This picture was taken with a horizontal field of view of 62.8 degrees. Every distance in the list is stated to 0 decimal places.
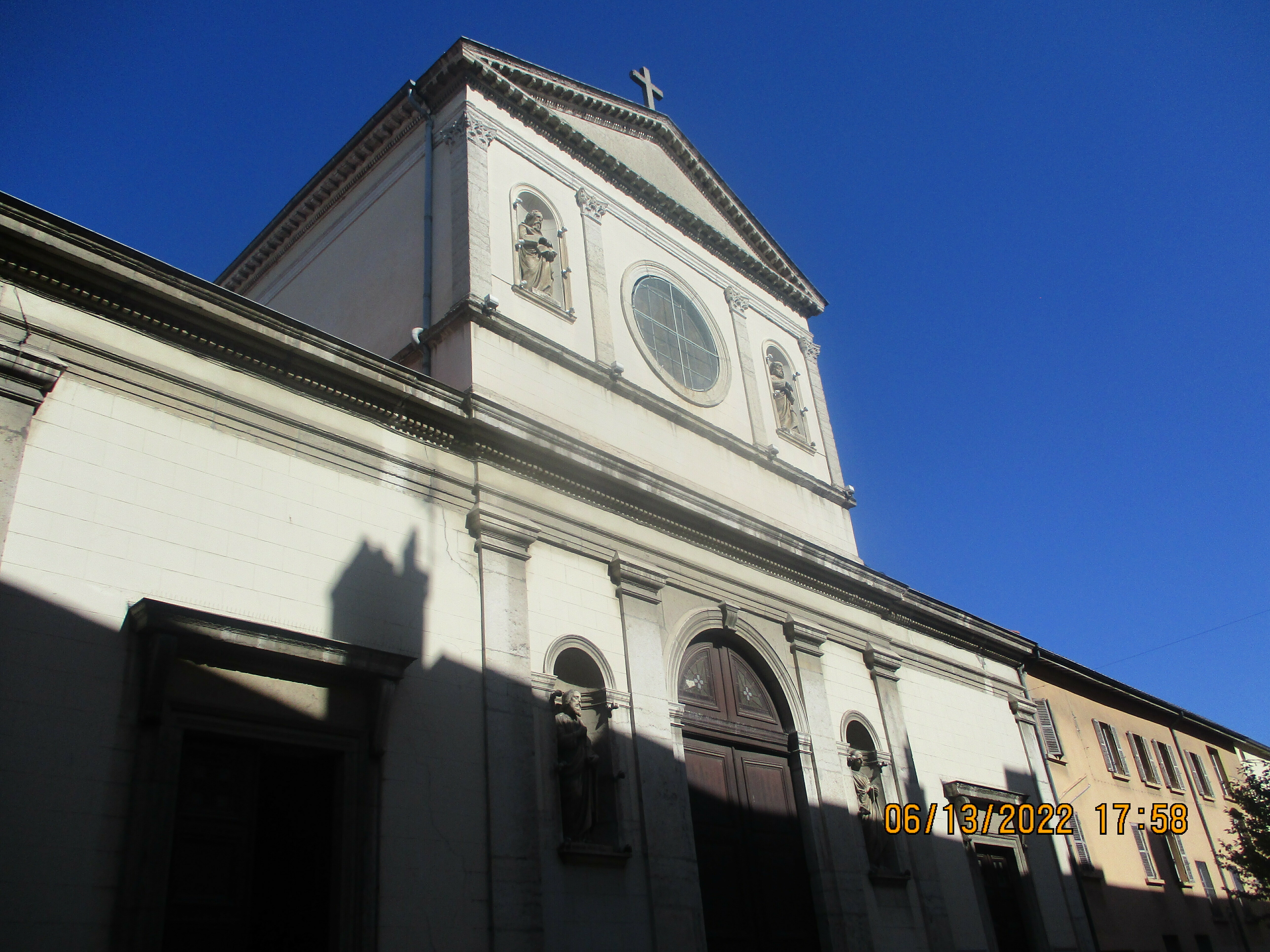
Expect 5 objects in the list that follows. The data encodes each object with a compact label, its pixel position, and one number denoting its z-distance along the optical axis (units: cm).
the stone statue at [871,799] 1415
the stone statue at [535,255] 1412
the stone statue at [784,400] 1802
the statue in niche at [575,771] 1041
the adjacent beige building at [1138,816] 1962
